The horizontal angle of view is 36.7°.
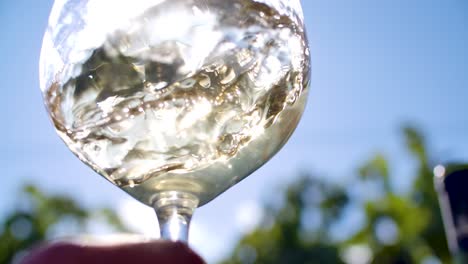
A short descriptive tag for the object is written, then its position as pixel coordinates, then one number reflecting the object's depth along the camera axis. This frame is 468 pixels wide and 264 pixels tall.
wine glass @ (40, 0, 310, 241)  0.22
